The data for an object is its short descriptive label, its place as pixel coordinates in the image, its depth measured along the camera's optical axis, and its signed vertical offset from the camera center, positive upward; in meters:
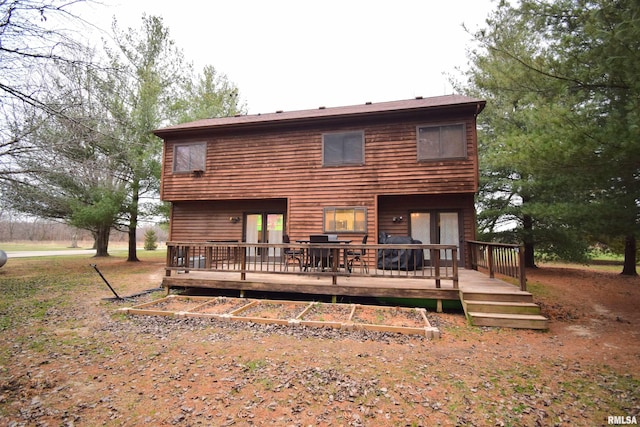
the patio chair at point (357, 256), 6.95 -0.52
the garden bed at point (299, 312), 4.96 -1.53
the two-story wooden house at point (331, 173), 9.21 +2.24
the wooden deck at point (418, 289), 5.30 -1.14
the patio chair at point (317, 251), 7.31 -0.37
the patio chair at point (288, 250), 8.91 -0.44
